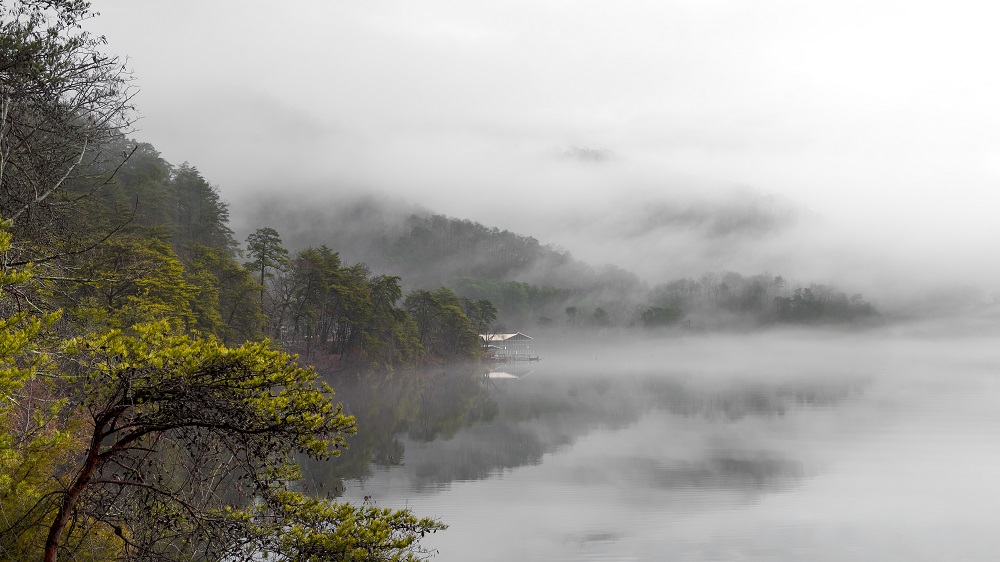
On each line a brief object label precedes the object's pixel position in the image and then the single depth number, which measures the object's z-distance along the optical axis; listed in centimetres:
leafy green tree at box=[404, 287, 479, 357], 9638
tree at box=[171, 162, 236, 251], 6950
